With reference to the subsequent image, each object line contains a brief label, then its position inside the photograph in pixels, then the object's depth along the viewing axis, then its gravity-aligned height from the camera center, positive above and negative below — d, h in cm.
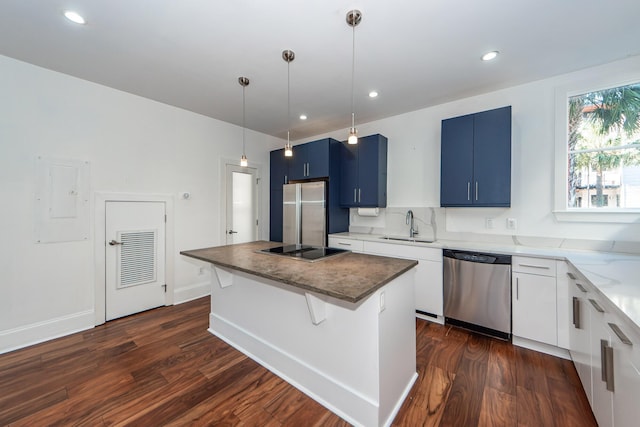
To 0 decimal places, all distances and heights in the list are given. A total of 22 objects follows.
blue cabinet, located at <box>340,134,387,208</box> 361 +62
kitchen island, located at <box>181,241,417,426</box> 147 -82
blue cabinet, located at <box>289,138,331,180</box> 384 +87
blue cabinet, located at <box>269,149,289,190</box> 442 +82
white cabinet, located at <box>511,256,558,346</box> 221 -80
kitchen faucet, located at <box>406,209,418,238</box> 350 -18
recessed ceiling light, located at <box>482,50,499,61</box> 221 +145
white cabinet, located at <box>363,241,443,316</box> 282 -74
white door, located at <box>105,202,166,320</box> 296 -56
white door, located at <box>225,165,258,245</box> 411 +15
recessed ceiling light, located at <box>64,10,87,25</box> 180 +147
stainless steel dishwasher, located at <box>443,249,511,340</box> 243 -81
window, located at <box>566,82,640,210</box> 233 +64
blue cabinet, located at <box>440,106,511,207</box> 268 +62
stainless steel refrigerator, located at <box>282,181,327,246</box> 382 +1
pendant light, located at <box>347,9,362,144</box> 177 +144
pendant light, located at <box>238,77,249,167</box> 269 +147
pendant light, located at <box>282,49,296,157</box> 223 +146
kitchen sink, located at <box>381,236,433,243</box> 330 -36
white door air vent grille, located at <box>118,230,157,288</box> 306 -58
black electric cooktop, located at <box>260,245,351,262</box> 205 -36
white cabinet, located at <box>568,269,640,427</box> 105 -77
